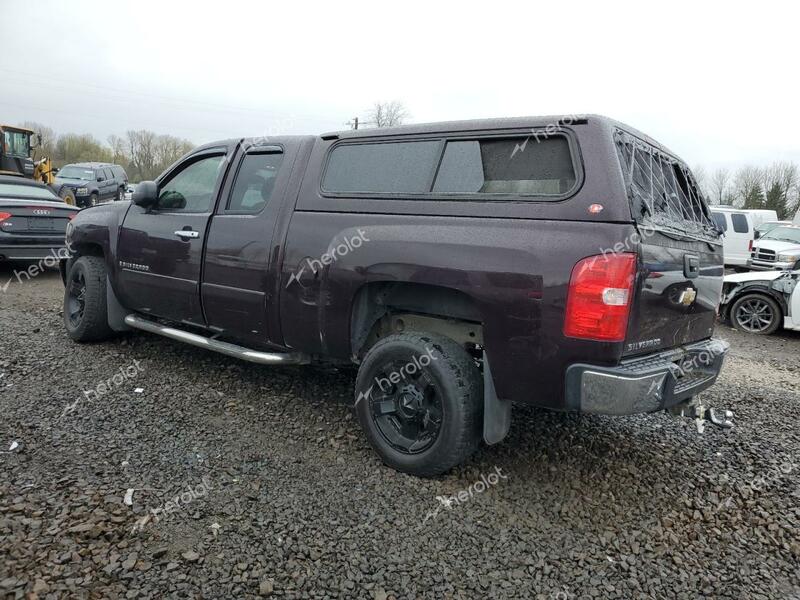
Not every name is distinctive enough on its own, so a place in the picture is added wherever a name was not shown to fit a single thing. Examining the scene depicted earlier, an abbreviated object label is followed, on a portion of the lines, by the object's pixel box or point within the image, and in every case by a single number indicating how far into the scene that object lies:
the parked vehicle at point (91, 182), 19.50
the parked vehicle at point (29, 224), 7.91
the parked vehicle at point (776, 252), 12.15
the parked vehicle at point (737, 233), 14.62
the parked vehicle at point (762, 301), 7.50
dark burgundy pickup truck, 2.47
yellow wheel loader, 16.22
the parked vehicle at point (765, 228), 15.63
